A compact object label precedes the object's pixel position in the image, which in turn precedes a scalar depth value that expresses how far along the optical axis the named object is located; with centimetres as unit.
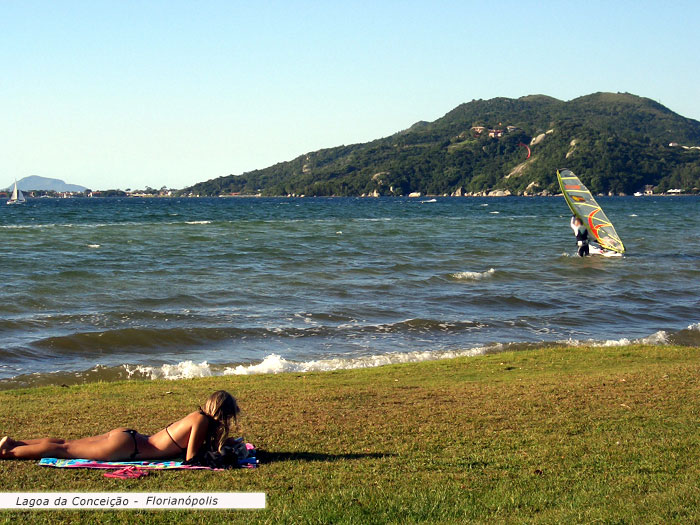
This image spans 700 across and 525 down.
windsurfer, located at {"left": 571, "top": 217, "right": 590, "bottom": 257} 3578
